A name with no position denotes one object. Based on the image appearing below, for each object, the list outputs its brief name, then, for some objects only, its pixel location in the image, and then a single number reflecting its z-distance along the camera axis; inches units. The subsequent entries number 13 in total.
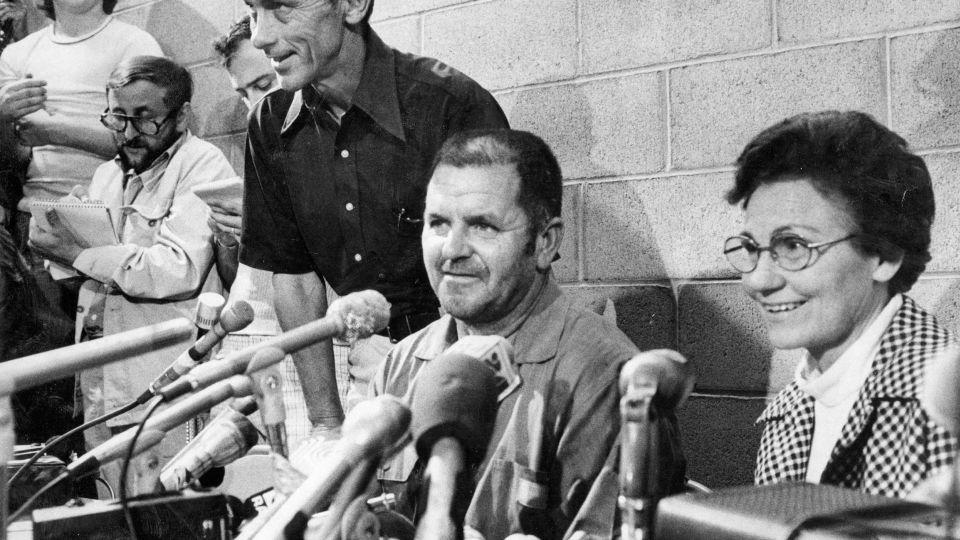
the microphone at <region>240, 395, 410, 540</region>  41.0
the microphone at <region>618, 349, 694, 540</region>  40.8
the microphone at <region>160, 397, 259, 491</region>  60.7
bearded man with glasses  138.5
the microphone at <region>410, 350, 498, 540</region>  39.4
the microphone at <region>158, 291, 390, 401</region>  56.5
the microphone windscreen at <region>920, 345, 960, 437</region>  32.5
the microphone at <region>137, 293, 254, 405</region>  75.1
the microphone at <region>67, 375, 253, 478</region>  58.7
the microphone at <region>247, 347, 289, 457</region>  54.5
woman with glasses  68.3
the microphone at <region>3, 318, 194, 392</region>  45.1
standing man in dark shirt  100.6
